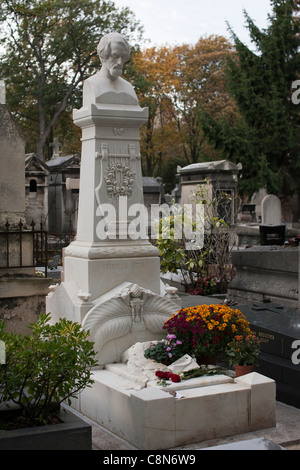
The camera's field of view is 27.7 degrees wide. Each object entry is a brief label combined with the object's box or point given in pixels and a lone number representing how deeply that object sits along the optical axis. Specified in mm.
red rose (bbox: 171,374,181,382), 5821
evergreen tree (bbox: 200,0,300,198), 26844
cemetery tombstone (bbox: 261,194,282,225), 23625
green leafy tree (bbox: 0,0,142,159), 33875
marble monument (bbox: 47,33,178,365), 6824
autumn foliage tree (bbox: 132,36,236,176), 42000
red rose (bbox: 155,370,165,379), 5918
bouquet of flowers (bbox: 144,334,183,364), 6363
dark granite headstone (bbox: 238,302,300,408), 6621
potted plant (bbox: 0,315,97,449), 4762
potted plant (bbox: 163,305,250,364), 6262
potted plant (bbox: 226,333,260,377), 6125
